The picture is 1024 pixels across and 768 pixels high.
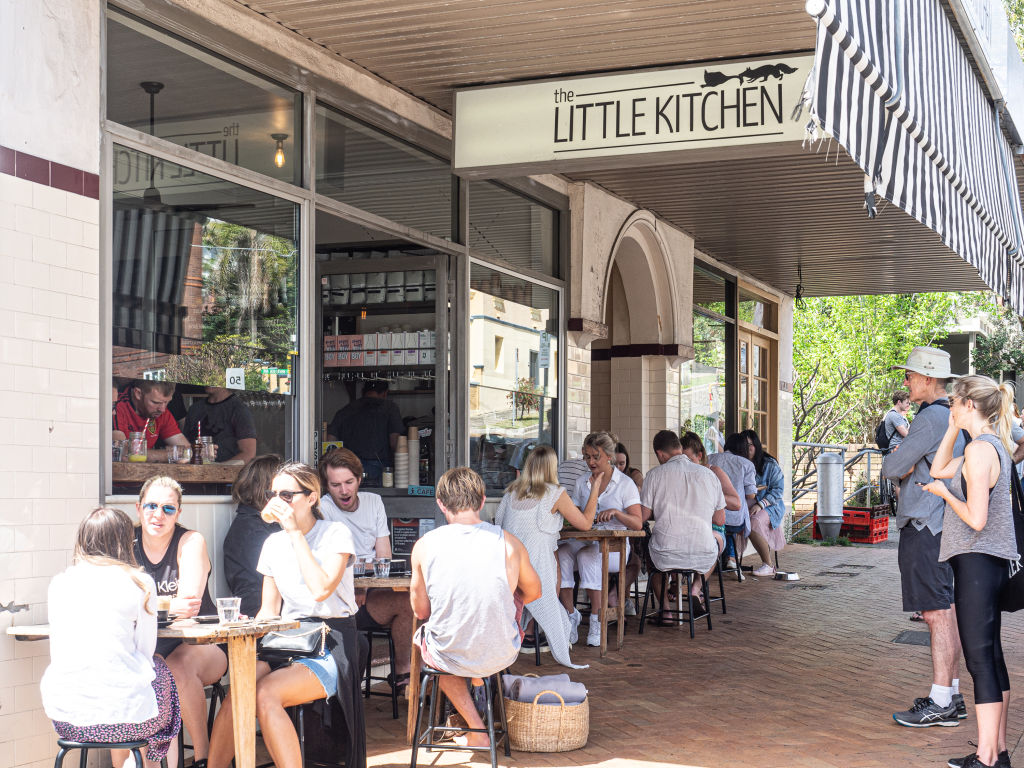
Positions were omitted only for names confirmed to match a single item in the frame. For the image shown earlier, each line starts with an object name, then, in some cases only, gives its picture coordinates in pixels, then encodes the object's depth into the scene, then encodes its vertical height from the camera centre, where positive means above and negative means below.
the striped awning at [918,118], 3.43 +1.16
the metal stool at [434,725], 4.87 -1.23
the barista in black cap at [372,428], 8.34 +0.07
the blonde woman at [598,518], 8.23 -0.57
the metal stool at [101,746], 3.76 -1.00
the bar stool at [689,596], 8.49 -1.21
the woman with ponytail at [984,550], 4.84 -0.47
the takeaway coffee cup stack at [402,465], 8.30 -0.19
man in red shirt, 5.21 +0.11
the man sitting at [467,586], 4.78 -0.62
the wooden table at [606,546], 7.58 -0.75
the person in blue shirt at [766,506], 12.50 -0.74
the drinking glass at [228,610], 4.18 -0.62
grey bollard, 17.14 -0.84
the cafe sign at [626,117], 5.92 +1.72
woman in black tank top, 4.68 -0.54
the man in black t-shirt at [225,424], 5.84 +0.07
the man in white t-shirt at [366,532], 6.19 -0.51
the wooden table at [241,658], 4.05 -0.78
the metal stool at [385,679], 6.09 -1.27
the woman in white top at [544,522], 7.09 -0.52
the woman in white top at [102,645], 3.76 -0.68
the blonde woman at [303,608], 4.46 -0.69
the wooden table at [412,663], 5.28 -1.02
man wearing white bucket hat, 5.93 -0.67
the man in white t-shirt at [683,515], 8.55 -0.58
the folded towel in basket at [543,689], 5.45 -1.20
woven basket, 5.38 -1.34
